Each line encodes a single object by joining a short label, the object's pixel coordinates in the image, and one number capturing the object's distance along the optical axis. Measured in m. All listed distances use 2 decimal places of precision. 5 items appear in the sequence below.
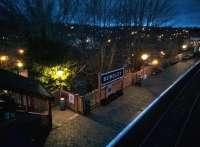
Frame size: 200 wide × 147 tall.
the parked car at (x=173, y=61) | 22.93
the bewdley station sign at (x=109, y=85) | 10.10
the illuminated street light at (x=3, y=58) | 16.70
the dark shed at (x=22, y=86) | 6.42
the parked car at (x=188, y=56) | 27.03
